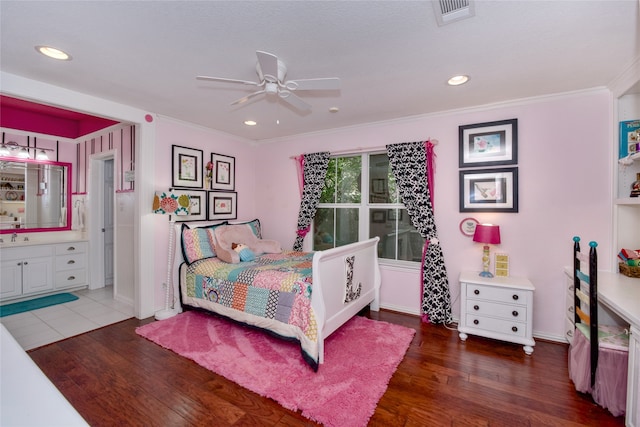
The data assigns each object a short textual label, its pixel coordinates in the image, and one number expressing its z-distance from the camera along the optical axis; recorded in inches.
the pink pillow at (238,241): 138.1
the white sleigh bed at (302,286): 96.5
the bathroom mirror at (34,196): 157.6
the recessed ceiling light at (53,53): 81.6
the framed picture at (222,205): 167.2
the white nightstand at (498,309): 106.3
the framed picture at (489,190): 119.9
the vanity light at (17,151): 156.2
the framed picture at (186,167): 147.5
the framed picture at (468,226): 127.1
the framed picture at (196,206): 153.1
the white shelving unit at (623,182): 99.8
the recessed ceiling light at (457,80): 98.0
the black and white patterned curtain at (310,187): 163.5
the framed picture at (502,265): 120.2
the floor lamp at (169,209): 131.2
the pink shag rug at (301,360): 78.6
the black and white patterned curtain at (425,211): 130.1
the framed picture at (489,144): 119.6
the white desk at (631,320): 64.6
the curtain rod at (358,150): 146.9
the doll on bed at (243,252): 137.7
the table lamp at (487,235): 115.0
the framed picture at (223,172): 168.2
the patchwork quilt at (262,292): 100.0
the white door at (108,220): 179.6
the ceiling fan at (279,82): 75.2
